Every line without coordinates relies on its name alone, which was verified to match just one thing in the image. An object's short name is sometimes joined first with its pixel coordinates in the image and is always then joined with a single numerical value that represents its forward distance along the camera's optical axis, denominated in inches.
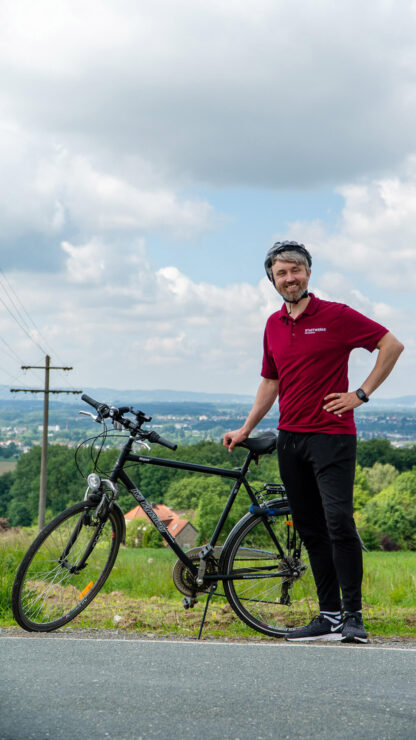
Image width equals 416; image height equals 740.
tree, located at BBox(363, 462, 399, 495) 2997.5
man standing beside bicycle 186.2
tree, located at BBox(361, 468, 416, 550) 2316.7
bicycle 196.9
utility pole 1494.8
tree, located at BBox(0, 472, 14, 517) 3297.2
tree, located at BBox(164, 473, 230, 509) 2226.9
